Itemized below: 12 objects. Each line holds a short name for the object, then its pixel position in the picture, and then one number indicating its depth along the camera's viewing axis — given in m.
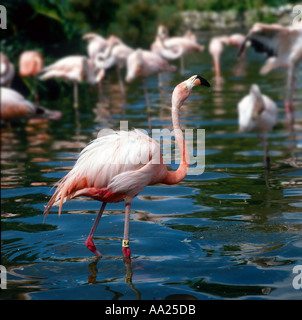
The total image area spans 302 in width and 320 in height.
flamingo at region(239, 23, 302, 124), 9.90
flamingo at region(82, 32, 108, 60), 15.28
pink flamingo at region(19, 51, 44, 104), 12.63
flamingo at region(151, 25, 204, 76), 14.41
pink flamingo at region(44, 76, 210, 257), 4.00
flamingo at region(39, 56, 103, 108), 12.02
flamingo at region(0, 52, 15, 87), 11.72
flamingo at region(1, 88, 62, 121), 10.03
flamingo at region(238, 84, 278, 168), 6.89
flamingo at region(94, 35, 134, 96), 13.76
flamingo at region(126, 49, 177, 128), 11.07
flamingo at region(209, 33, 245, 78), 17.01
